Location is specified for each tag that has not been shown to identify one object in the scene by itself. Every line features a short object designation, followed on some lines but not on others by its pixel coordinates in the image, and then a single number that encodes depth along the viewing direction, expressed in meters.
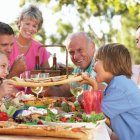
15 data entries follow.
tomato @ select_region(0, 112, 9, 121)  3.06
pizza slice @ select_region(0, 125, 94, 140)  2.67
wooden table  2.63
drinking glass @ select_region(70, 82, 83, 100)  4.07
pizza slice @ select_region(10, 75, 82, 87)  3.94
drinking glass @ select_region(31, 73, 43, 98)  4.32
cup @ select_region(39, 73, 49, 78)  4.36
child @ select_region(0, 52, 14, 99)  3.66
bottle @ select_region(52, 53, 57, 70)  5.26
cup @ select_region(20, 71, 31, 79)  4.56
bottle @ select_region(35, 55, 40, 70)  5.38
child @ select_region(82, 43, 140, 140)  3.93
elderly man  5.53
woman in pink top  5.75
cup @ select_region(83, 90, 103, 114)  3.60
